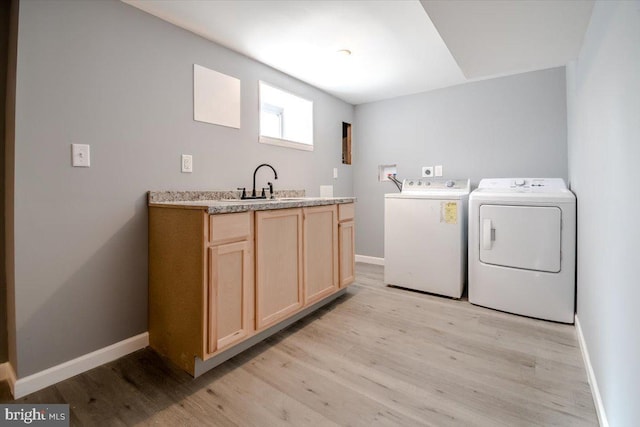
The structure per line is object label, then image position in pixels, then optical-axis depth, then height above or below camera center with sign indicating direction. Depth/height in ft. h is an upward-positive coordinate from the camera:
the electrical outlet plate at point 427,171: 11.22 +1.40
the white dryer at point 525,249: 7.07 -1.05
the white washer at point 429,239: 8.68 -0.97
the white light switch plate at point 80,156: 5.16 +0.91
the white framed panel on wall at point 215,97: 7.01 +2.75
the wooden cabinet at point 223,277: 4.95 -1.34
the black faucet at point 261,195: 8.00 +0.36
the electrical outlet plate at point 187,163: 6.77 +1.02
